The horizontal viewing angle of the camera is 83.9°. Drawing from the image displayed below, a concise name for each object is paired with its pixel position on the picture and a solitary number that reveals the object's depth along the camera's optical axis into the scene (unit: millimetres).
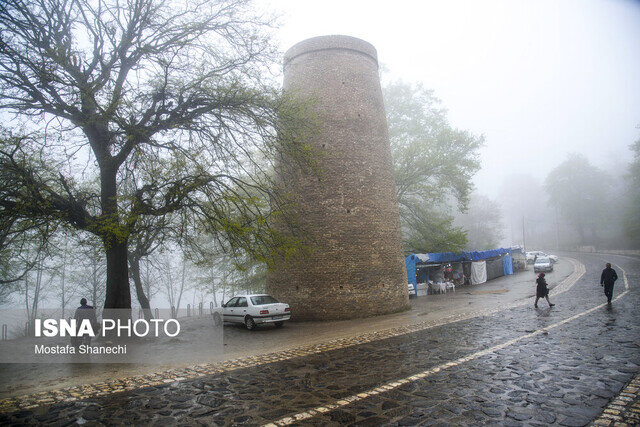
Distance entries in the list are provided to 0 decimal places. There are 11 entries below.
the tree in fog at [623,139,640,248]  44594
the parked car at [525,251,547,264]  45284
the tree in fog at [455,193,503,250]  51781
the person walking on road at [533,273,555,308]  13836
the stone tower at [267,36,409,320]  14648
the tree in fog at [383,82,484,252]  23875
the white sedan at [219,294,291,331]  13406
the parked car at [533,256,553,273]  32812
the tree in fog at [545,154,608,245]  60625
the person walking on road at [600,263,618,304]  13270
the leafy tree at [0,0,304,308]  9070
